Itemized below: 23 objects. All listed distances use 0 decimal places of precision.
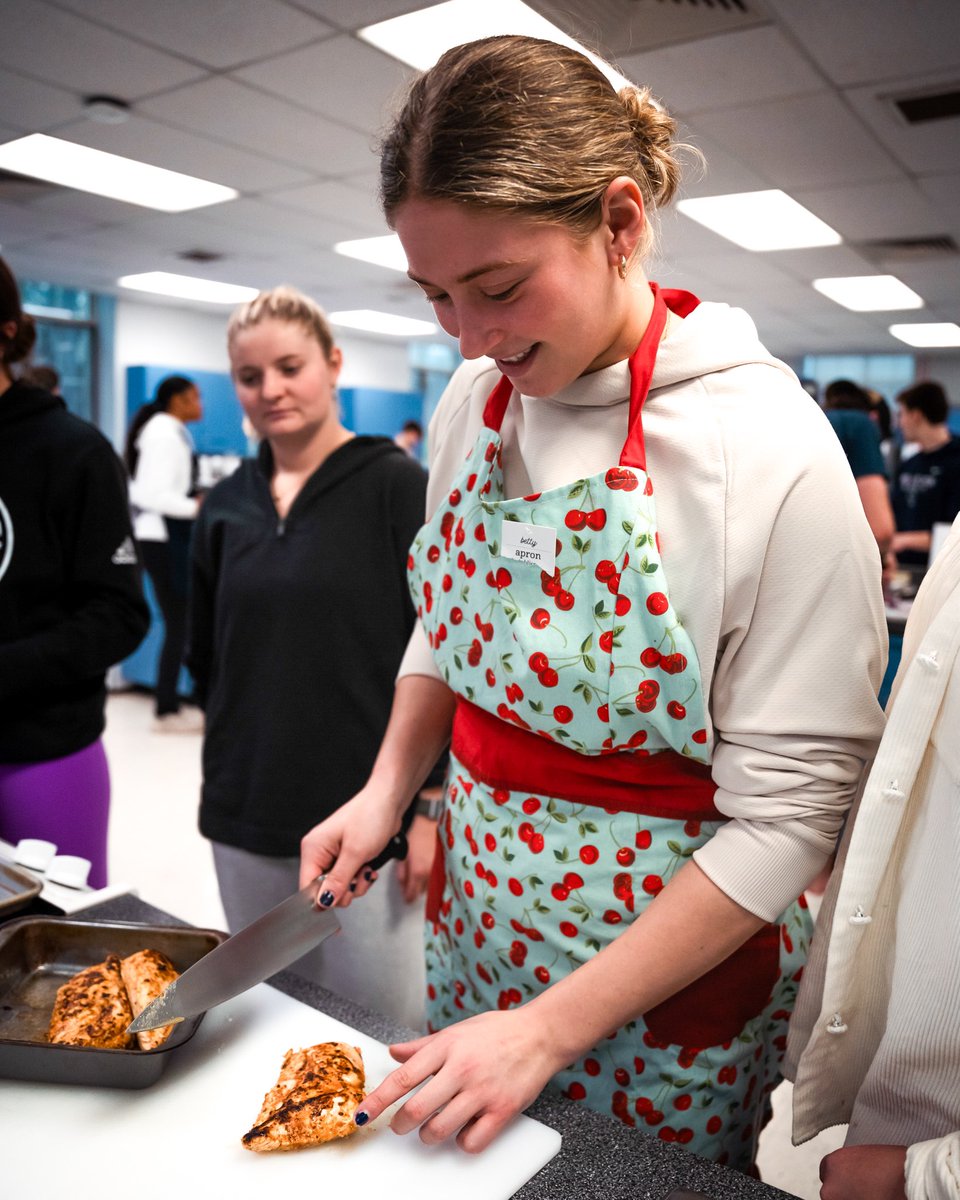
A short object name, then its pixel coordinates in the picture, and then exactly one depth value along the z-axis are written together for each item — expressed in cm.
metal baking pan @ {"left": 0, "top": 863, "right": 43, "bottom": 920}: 101
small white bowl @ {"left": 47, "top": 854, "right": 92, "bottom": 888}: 120
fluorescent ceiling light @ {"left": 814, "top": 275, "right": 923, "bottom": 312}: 665
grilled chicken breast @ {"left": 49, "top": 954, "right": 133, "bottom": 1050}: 81
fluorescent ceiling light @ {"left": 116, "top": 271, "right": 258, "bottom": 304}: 754
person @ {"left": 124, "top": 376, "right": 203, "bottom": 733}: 516
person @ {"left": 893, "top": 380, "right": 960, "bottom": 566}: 491
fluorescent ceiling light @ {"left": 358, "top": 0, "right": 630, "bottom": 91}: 300
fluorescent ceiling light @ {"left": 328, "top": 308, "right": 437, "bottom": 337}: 908
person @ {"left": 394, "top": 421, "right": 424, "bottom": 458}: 876
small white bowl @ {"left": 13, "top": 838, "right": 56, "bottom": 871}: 121
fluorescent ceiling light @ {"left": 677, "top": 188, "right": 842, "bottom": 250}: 491
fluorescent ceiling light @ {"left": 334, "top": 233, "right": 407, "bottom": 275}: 601
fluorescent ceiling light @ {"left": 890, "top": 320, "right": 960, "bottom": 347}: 845
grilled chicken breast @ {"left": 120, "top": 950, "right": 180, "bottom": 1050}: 84
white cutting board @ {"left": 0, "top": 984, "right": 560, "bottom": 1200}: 71
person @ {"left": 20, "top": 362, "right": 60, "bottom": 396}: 403
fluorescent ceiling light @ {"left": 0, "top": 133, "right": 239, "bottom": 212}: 445
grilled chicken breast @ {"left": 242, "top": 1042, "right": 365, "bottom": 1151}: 73
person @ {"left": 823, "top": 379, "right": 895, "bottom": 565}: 341
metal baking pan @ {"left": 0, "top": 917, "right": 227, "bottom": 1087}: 78
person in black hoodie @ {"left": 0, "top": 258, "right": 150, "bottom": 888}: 163
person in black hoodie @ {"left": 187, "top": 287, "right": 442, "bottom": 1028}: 164
